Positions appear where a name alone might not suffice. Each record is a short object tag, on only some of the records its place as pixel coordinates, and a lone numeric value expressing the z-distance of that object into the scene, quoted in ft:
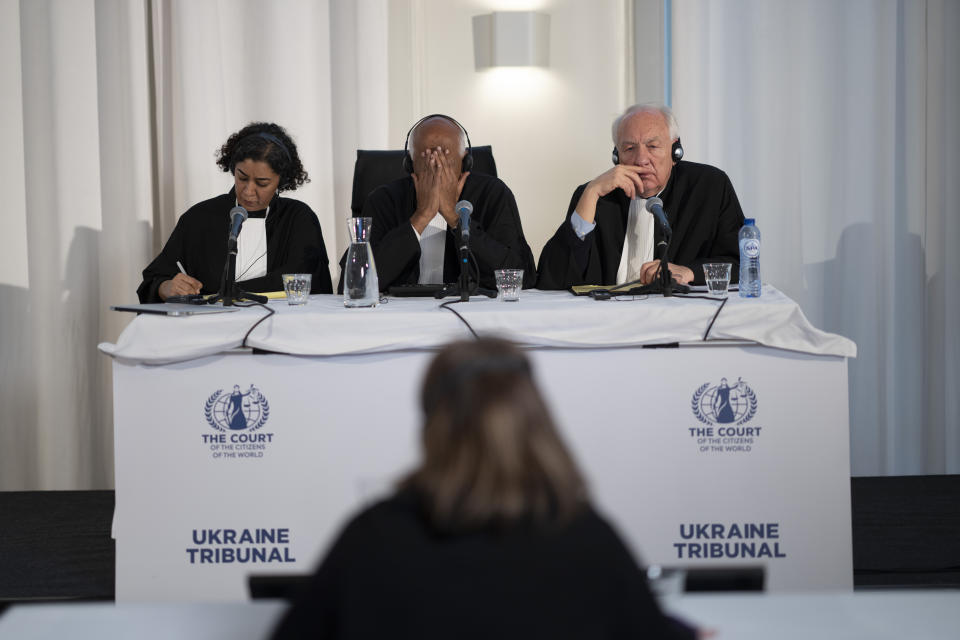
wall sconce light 29.78
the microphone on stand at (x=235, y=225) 18.43
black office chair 25.61
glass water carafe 18.26
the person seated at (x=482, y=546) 5.94
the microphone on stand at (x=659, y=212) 18.65
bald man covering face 21.65
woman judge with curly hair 23.31
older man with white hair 22.20
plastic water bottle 18.21
